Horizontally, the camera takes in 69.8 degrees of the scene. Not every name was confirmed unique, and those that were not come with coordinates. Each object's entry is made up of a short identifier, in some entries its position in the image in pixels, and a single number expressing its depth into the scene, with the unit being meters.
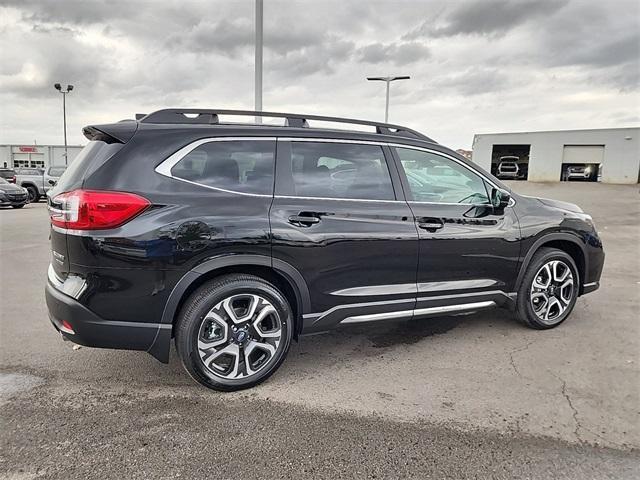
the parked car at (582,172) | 35.59
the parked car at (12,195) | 15.89
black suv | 2.81
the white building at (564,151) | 33.88
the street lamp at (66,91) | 30.73
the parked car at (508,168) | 36.47
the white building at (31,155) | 63.44
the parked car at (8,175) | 19.73
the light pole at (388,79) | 25.98
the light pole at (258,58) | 8.72
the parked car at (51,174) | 19.42
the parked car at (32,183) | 19.93
